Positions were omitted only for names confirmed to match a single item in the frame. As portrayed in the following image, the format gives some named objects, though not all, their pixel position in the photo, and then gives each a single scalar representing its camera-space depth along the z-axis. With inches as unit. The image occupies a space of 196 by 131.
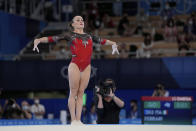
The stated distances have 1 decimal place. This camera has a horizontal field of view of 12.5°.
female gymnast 459.0
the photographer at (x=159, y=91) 942.6
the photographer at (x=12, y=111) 937.6
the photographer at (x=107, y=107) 484.0
